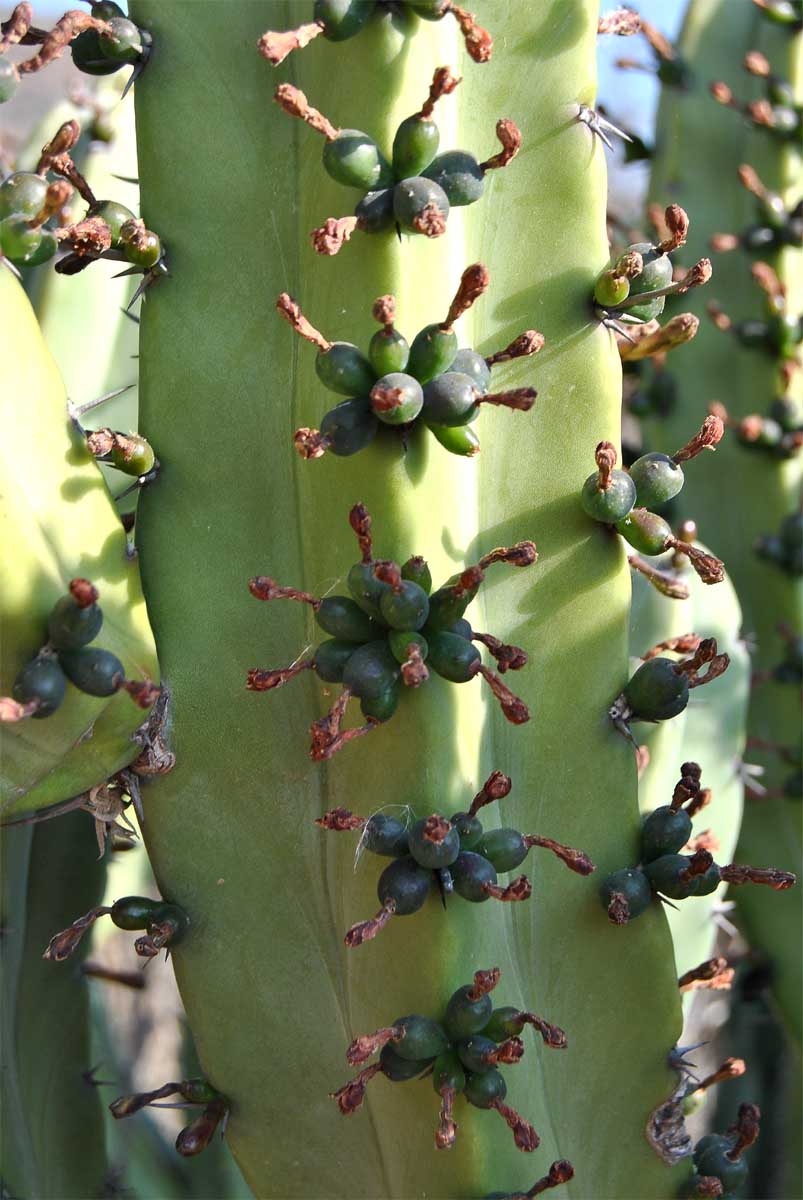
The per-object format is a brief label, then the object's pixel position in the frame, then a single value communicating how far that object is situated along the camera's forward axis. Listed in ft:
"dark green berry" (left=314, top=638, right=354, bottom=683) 1.61
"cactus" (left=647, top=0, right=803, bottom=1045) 2.19
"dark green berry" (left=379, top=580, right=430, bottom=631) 1.58
